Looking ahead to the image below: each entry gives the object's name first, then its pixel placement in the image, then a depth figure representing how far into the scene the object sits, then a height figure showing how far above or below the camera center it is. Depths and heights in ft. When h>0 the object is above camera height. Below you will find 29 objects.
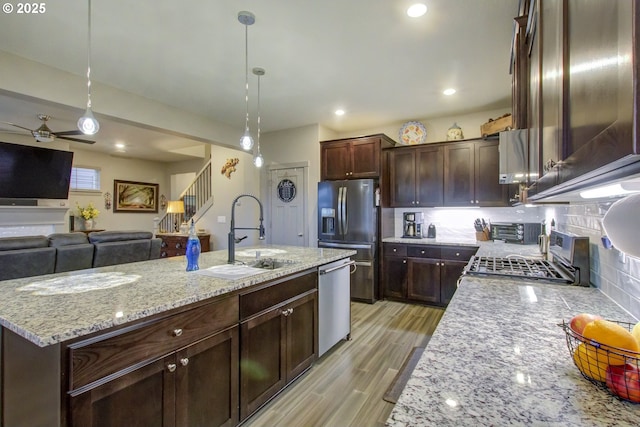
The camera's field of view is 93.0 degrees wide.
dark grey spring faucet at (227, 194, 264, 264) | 7.66 -0.79
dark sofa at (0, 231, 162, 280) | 9.38 -1.25
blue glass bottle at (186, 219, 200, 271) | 6.59 -0.75
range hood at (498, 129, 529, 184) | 4.73 +1.03
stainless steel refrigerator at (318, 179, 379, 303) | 14.28 -0.45
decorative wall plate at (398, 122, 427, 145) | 15.16 +4.20
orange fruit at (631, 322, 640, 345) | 2.32 -0.91
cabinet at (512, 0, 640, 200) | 1.26 +0.74
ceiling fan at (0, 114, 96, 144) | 13.84 +3.81
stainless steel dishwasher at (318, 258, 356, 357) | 8.57 -2.63
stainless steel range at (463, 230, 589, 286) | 5.17 -1.10
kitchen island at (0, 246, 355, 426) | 3.64 -1.87
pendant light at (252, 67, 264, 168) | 10.04 +4.87
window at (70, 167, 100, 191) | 22.68 +2.88
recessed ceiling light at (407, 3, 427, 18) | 7.07 +4.91
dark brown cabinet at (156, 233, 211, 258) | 20.03 -1.84
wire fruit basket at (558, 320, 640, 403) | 2.06 -1.08
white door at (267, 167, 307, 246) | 16.51 +0.53
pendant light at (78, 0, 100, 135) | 6.80 +2.11
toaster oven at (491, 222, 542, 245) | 12.69 -0.64
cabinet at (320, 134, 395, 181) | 14.67 +3.00
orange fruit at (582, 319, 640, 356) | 2.10 -0.87
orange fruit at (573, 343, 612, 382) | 2.18 -1.08
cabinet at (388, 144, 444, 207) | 14.14 +1.96
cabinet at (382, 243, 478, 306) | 13.07 -2.43
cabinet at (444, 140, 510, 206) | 12.92 +1.83
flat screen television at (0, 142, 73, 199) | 16.56 +2.57
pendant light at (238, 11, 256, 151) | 7.35 +4.88
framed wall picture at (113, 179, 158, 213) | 25.11 +1.74
